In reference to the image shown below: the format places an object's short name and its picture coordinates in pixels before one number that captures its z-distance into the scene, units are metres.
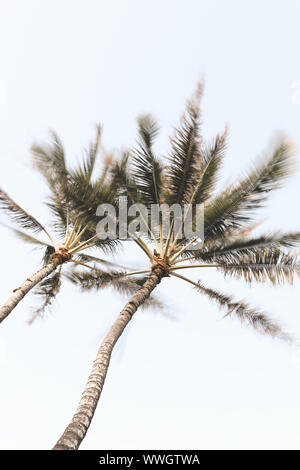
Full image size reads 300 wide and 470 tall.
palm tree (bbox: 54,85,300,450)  6.96
